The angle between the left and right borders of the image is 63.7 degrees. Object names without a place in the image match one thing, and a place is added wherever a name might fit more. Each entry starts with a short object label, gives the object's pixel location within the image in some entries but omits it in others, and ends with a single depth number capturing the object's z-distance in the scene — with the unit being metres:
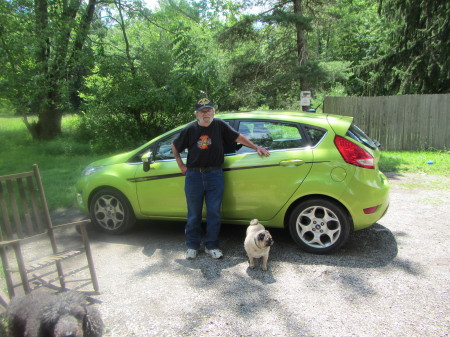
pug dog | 3.82
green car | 4.10
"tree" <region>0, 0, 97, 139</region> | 9.55
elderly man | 4.23
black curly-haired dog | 2.28
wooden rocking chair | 3.05
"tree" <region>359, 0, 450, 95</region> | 12.56
